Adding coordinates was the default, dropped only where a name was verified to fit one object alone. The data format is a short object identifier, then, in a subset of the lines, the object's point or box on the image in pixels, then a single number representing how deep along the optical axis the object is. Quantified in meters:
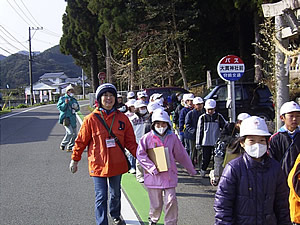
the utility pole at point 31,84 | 47.92
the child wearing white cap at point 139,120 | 7.37
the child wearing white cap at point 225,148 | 4.37
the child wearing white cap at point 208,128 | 7.00
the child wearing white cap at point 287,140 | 3.83
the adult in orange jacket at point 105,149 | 4.51
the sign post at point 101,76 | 20.29
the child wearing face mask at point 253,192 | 2.85
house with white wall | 93.00
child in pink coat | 4.51
